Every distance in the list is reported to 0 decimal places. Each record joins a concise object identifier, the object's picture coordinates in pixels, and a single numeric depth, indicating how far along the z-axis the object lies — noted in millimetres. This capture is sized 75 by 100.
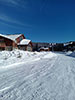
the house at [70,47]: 52888
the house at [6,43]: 22186
